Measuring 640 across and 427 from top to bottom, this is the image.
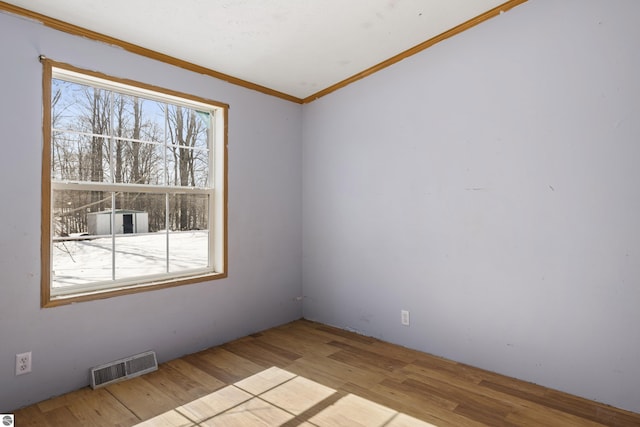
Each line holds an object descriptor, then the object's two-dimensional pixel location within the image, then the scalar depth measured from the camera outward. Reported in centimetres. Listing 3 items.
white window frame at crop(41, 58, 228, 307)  234
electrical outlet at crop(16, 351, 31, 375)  222
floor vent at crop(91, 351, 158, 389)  250
